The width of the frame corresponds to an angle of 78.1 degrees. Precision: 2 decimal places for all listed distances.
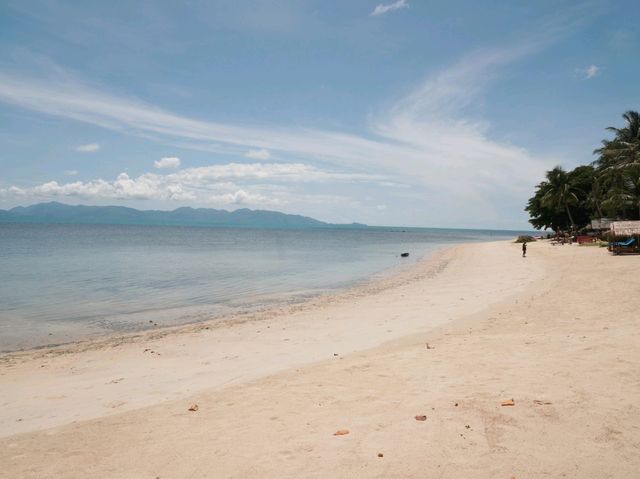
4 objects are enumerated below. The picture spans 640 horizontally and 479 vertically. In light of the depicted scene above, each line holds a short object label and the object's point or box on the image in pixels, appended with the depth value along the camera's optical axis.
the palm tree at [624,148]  46.47
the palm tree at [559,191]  59.56
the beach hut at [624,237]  30.70
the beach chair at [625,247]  30.64
